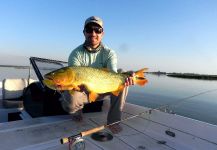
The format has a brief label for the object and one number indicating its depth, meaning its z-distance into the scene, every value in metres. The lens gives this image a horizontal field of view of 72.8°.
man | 2.67
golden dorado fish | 2.02
